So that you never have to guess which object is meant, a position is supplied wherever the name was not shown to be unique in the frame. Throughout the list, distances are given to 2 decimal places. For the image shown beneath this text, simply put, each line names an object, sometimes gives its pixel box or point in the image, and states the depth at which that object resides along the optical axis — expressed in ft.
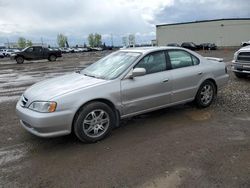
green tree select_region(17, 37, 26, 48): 252.85
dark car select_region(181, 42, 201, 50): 116.41
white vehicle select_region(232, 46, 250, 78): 21.79
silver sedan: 9.79
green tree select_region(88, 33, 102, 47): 276.49
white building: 141.62
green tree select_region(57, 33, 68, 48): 282.95
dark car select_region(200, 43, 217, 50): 116.80
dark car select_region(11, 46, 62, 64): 59.76
